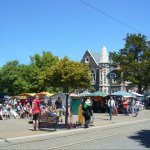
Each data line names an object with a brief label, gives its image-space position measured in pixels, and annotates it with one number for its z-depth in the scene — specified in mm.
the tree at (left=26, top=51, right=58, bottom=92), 39085
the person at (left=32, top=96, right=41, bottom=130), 11437
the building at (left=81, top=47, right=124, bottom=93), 49092
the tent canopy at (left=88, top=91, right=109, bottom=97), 25199
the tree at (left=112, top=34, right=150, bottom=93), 37491
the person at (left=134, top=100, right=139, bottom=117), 20693
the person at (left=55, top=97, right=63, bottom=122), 18461
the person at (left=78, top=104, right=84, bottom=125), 13416
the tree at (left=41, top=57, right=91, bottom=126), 12340
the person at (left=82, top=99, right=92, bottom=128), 12723
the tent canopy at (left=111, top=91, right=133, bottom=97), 25468
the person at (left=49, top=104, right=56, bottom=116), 16647
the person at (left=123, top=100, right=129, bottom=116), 21358
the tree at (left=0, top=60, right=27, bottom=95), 39950
